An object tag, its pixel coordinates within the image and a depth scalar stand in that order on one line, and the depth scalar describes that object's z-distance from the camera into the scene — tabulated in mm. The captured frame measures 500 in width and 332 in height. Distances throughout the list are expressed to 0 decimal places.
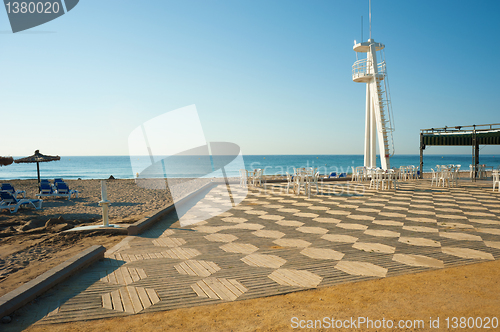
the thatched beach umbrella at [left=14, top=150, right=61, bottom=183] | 13430
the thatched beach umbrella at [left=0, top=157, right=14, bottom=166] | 15167
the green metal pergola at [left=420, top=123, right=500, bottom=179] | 17766
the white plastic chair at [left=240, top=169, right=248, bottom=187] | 13961
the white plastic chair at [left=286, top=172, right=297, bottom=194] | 11267
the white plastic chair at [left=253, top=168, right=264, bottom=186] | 14234
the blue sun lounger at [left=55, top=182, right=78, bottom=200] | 11777
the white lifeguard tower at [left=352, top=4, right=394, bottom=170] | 16438
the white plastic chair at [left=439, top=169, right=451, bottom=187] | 12973
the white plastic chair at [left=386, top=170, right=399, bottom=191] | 11954
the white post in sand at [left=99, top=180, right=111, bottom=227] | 5359
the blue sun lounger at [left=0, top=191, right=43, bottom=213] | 8883
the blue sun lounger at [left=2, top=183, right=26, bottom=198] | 11833
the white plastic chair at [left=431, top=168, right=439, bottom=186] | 13352
